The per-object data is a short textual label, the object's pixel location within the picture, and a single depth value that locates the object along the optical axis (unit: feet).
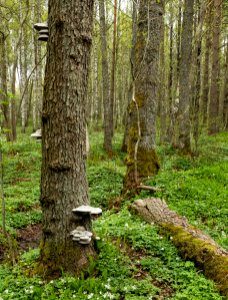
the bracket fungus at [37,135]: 13.57
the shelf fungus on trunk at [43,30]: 13.17
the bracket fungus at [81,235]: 12.83
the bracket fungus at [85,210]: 12.69
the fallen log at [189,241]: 13.33
